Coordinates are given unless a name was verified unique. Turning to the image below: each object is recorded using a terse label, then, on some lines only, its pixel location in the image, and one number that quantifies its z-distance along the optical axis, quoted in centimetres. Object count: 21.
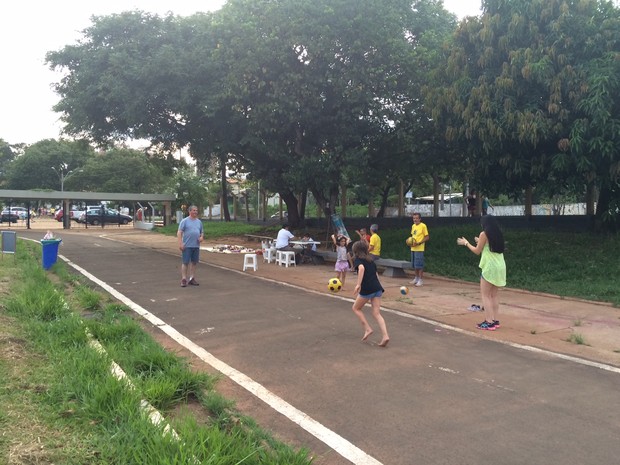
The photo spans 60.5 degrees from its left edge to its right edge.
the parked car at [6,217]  5059
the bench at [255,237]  2346
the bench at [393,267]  1294
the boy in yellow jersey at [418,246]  1134
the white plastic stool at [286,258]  1519
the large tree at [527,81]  1157
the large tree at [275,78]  1594
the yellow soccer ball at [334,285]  974
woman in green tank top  726
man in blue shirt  1090
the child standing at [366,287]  647
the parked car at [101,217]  4591
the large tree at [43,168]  5938
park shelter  3444
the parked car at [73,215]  4940
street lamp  5802
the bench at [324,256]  1518
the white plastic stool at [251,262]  1380
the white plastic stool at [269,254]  1596
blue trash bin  1270
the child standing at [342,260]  1151
